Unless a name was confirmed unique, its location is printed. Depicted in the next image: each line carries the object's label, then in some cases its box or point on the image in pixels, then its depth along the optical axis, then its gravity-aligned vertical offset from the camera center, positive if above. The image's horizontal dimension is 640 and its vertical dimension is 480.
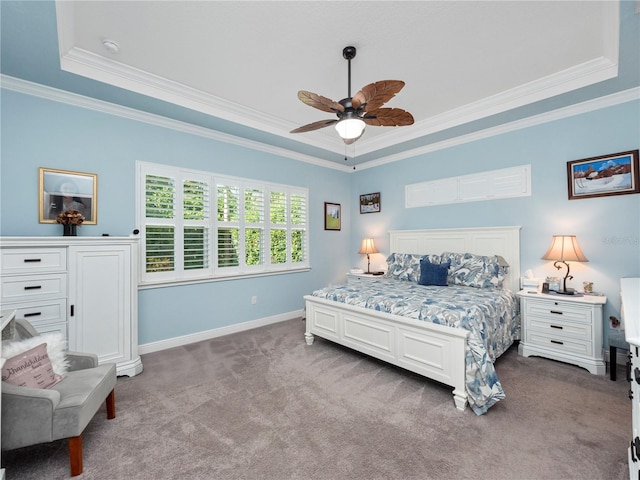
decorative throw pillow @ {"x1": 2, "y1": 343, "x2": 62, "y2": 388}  1.56 -0.73
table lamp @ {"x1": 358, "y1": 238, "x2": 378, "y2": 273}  5.11 -0.08
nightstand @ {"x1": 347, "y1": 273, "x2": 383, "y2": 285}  4.75 -0.59
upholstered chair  1.49 -0.93
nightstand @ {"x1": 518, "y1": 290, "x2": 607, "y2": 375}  2.73 -0.92
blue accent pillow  3.68 -0.43
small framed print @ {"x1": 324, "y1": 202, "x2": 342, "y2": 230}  5.35 +0.53
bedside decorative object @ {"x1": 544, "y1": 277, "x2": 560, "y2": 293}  3.18 -0.51
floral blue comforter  2.13 -0.66
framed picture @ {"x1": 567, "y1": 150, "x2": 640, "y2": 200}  2.91 +0.72
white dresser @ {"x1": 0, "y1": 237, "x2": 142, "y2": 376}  2.28 -0.39
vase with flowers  2.68 +0.24
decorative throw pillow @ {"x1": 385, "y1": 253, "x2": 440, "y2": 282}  4.09 -0.36
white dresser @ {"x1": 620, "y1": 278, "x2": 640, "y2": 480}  1.16 -0.58
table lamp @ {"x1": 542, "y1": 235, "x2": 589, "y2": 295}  2.99 -0.12
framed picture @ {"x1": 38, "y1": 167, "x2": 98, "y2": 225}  2.74 +0.54
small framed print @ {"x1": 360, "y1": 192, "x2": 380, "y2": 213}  5.36 +0.79
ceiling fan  2.02 +1.10
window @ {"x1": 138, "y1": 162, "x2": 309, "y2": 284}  3.41 +0.27
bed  2.20 -0.79
